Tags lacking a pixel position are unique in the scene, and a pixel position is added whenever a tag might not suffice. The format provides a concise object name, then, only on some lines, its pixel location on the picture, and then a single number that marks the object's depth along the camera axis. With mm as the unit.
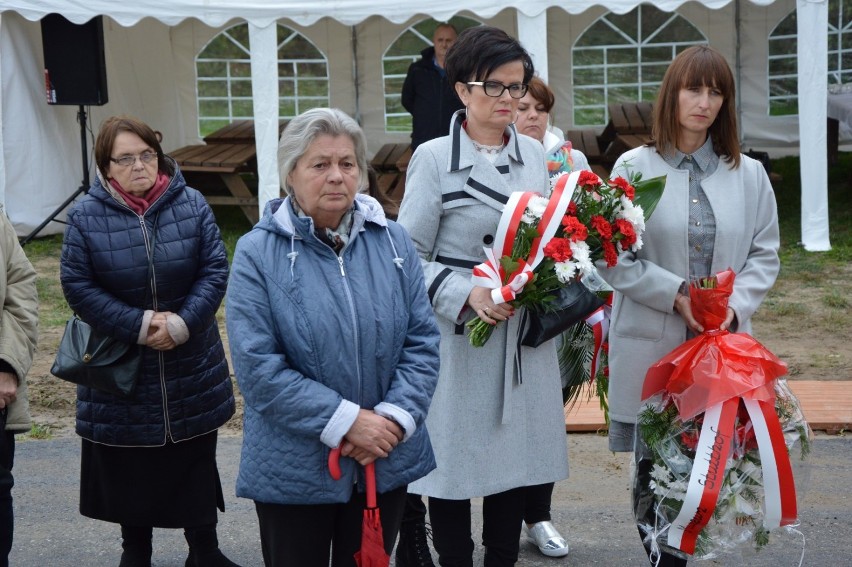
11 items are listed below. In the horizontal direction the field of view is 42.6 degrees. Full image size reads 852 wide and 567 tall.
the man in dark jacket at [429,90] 9773
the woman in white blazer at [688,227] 3410
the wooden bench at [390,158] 11750
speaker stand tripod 10469
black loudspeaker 10328
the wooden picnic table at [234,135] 12750
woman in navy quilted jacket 3738
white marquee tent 9508
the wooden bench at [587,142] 11641
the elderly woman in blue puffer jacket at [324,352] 2719
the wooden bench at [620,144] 11125
